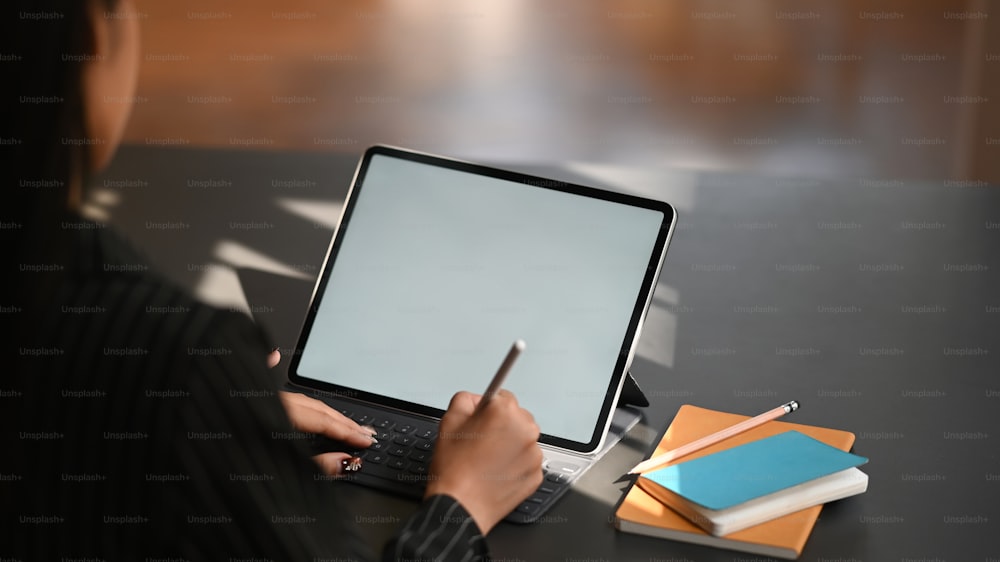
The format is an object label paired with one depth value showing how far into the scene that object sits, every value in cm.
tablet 129
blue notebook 111
